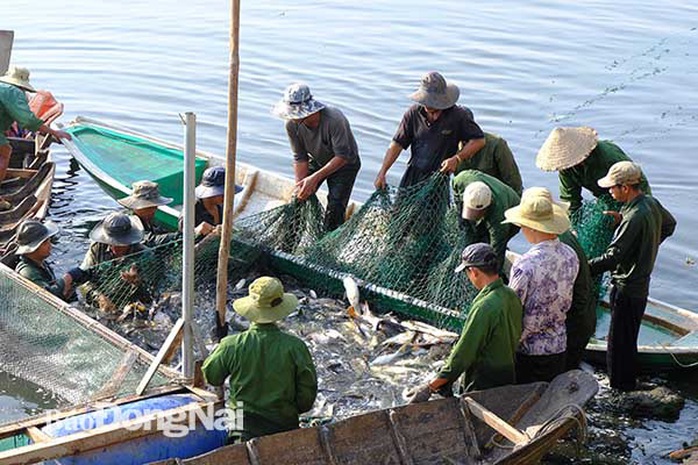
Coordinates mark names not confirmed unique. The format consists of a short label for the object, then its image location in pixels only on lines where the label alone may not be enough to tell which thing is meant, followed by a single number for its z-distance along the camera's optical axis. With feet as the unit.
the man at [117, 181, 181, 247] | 67.87
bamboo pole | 45.41
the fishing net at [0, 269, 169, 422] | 53.56
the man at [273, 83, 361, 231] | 69.60
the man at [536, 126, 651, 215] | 62.75
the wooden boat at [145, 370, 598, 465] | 45.97
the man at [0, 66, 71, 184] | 83.20
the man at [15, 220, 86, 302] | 62.45
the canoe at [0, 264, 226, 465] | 43.34
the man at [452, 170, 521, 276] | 59.38
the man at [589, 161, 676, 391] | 56.47
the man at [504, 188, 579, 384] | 50.67
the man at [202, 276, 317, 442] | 43.95
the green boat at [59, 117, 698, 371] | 64.19
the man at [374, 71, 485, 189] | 69.04
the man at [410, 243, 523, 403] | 48.16
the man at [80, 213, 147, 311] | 64.08
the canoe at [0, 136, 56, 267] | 81.61
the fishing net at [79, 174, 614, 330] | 64.44
